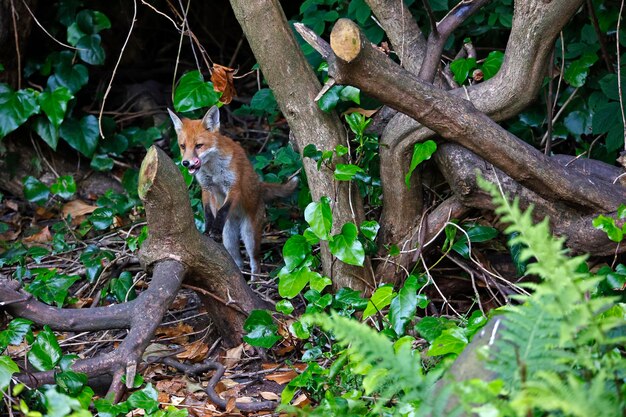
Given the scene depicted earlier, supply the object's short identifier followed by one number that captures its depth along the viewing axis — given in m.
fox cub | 13.57
